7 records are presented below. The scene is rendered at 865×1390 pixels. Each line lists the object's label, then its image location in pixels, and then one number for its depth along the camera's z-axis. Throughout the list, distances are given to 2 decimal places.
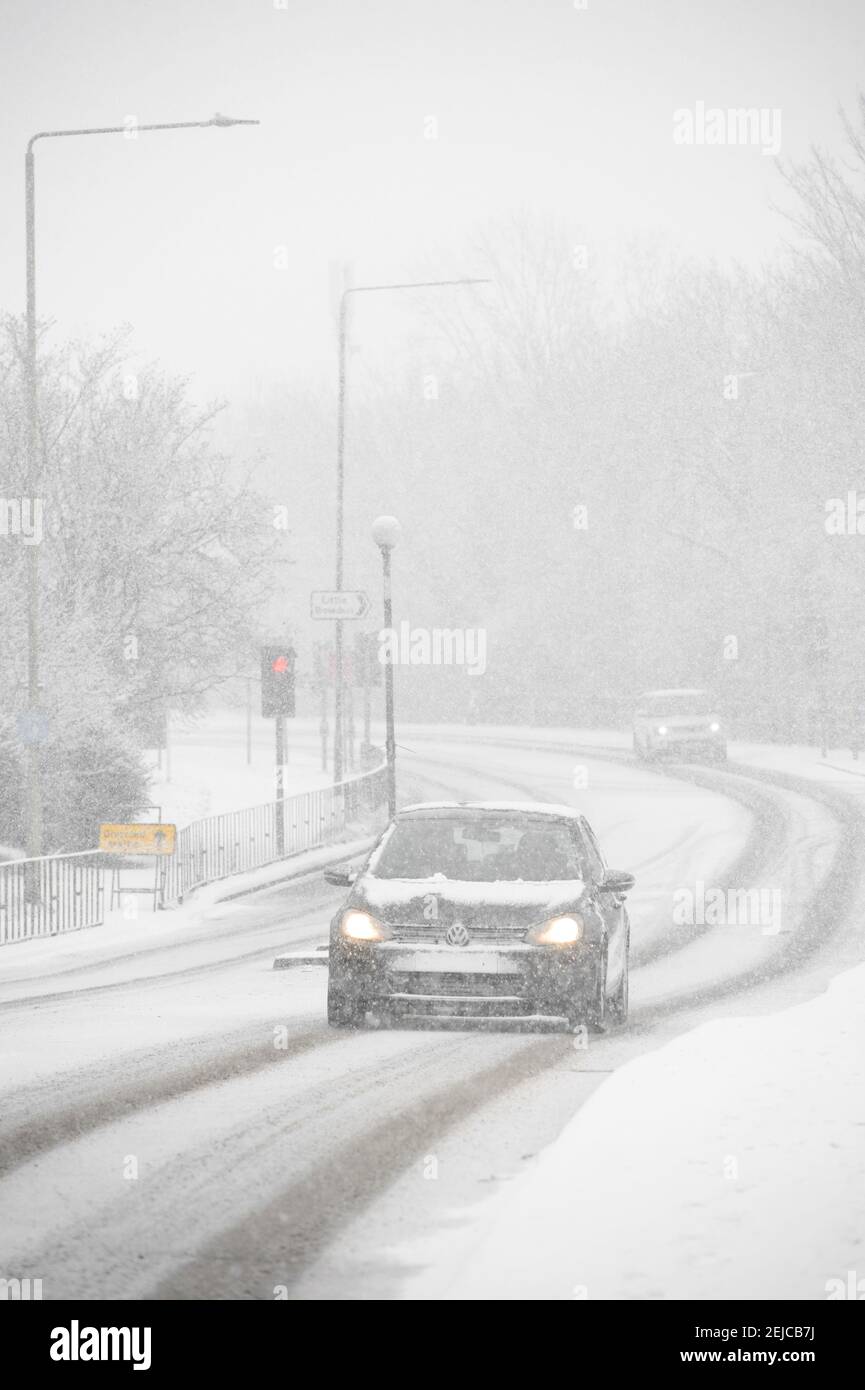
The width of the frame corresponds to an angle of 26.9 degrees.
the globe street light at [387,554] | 27.39
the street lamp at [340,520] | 37.81
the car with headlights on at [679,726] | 48.03
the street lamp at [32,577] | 22.62
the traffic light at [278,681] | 30.09
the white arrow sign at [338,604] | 30.48
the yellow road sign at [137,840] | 22.66
